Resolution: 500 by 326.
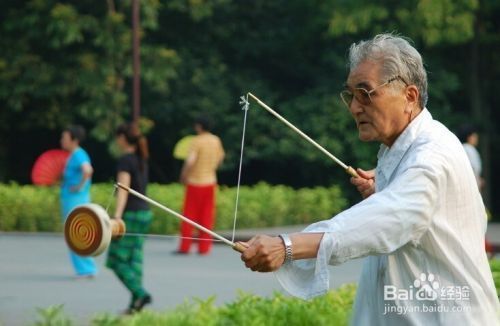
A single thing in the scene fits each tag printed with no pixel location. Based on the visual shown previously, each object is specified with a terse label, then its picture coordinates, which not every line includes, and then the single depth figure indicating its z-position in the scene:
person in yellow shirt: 17.19
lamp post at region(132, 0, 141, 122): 25.30
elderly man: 3.66
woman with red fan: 14.32
